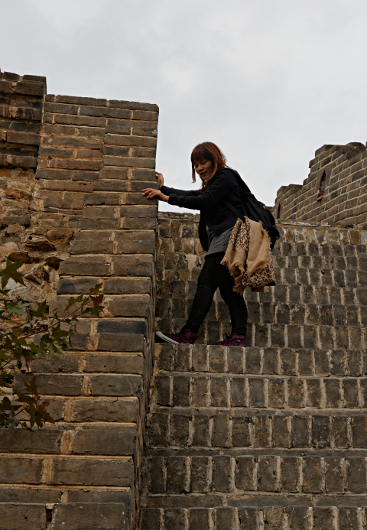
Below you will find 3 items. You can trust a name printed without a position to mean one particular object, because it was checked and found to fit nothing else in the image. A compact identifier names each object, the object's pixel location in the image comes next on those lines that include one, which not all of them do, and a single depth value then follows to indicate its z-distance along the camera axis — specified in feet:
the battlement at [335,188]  29.12
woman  12.90
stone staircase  9.67
